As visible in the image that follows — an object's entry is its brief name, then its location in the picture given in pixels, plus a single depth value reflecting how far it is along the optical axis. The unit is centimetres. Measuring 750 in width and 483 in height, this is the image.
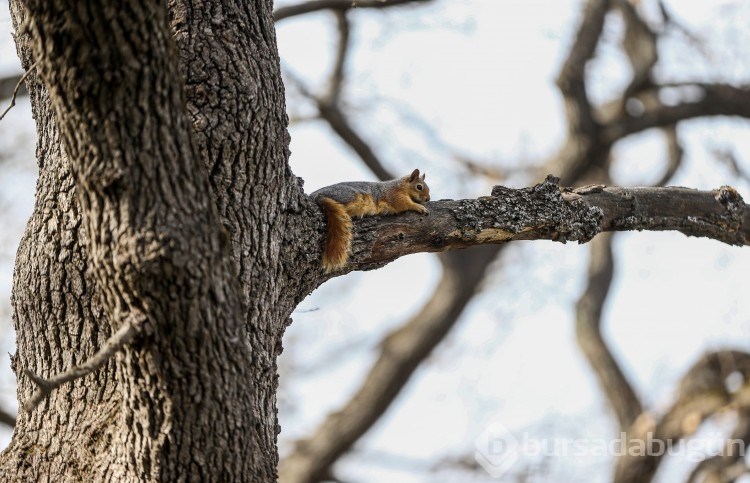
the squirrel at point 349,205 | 1606
